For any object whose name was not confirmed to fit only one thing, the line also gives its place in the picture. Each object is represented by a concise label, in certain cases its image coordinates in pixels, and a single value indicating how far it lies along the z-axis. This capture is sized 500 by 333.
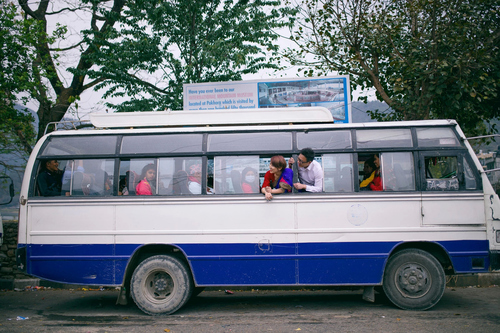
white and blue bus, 6.16
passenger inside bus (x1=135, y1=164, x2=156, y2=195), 6.46
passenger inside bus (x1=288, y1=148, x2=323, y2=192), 6.21
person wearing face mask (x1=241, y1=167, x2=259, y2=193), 6.36
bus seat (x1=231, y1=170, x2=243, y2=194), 6.36
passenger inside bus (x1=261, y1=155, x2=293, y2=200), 6.19
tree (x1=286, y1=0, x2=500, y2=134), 8.88
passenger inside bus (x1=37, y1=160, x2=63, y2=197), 6.54
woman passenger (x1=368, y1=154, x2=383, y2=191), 6.30
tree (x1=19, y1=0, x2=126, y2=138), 10.98
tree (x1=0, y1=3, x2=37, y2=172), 10.05
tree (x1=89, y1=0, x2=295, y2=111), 11.12
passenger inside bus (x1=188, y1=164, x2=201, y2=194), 6.40
